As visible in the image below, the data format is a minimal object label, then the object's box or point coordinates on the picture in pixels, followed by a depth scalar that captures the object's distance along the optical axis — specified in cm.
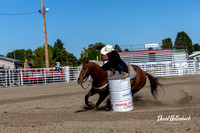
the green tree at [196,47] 11312
